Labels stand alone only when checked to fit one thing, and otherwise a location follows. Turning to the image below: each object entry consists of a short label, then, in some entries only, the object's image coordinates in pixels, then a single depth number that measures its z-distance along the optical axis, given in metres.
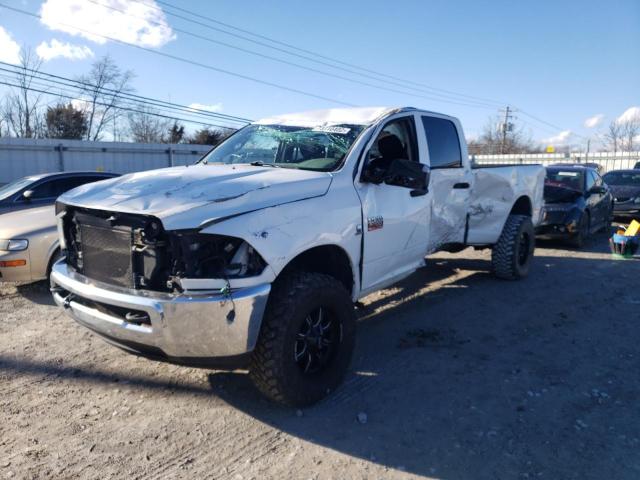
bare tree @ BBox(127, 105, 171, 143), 48.50
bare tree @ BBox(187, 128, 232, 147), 44.69
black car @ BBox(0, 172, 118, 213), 7.36
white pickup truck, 2.95
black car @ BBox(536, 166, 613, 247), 9.74
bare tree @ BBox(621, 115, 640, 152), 59.66
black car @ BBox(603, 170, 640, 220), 13.53
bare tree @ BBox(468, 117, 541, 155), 66.56
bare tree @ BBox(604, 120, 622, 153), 61.31
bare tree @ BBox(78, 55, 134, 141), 44.73
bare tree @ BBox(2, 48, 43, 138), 40.19
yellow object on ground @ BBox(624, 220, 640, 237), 9.08
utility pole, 65.00
